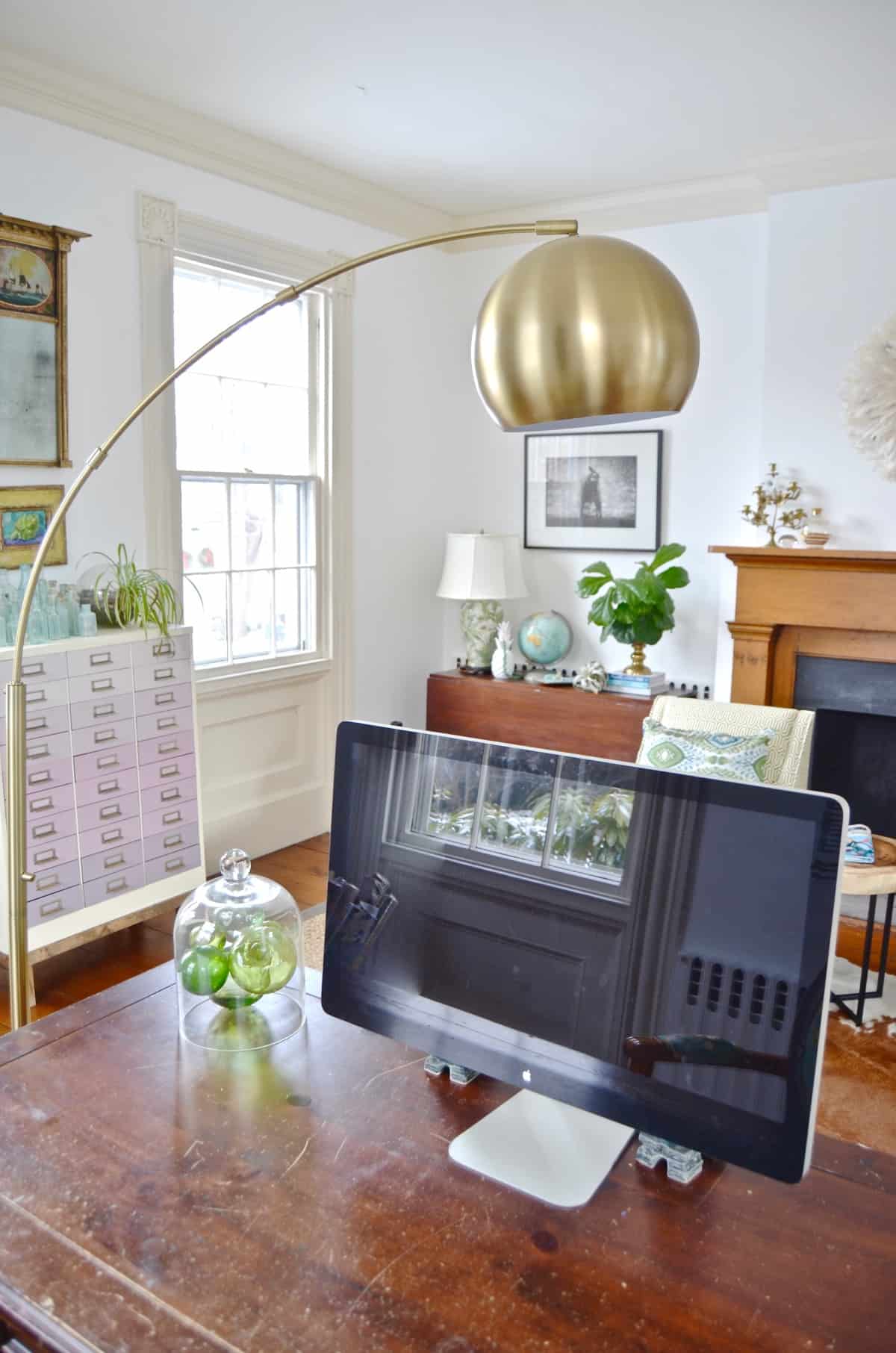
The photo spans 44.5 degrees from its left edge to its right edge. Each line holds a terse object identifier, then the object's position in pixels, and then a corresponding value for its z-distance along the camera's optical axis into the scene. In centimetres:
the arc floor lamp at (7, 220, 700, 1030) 114
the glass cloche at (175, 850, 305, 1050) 148
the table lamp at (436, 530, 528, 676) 476
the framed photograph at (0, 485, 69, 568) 333
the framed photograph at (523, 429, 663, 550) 473
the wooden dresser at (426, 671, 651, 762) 448
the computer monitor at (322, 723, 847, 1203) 108
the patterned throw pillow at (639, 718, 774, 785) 329
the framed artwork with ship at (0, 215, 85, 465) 327
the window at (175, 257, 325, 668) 400
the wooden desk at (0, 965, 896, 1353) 96
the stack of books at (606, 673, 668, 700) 456
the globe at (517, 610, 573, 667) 491
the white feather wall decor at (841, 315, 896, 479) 357
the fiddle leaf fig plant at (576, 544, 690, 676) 439
